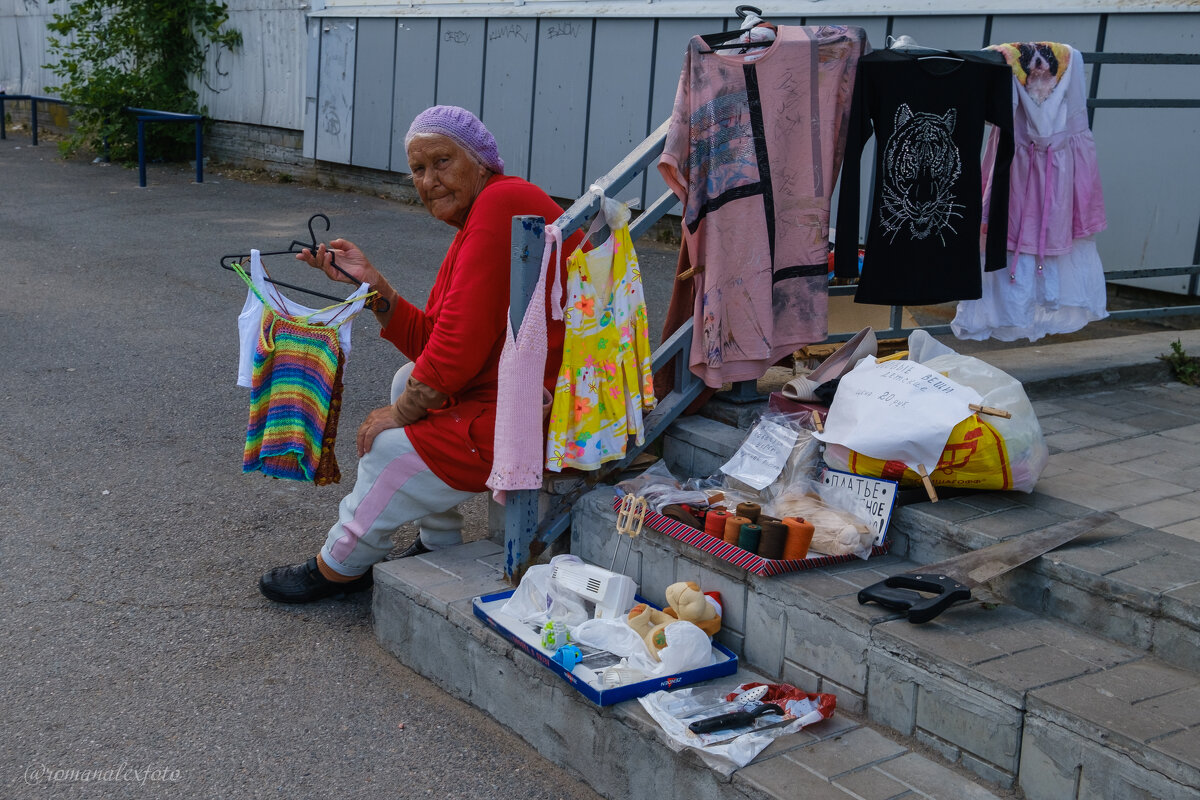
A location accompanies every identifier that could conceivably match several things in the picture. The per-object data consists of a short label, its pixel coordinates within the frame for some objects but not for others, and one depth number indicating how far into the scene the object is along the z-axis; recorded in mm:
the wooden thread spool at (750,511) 3332
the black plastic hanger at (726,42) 3947
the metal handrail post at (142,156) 13438
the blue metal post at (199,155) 14156
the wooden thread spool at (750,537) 3225
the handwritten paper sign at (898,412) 3355
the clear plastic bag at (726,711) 2721
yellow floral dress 3623
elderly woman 3631
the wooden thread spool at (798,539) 3209
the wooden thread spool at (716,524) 3383
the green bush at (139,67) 15609
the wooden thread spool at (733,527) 3292
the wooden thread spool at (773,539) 3198
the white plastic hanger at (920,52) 4207
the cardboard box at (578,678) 2998
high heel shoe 3994
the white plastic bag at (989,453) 3367
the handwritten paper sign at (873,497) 3369
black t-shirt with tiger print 4211
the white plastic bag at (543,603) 3428
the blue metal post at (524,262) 3473
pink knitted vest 3496
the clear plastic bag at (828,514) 3289
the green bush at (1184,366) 5164
